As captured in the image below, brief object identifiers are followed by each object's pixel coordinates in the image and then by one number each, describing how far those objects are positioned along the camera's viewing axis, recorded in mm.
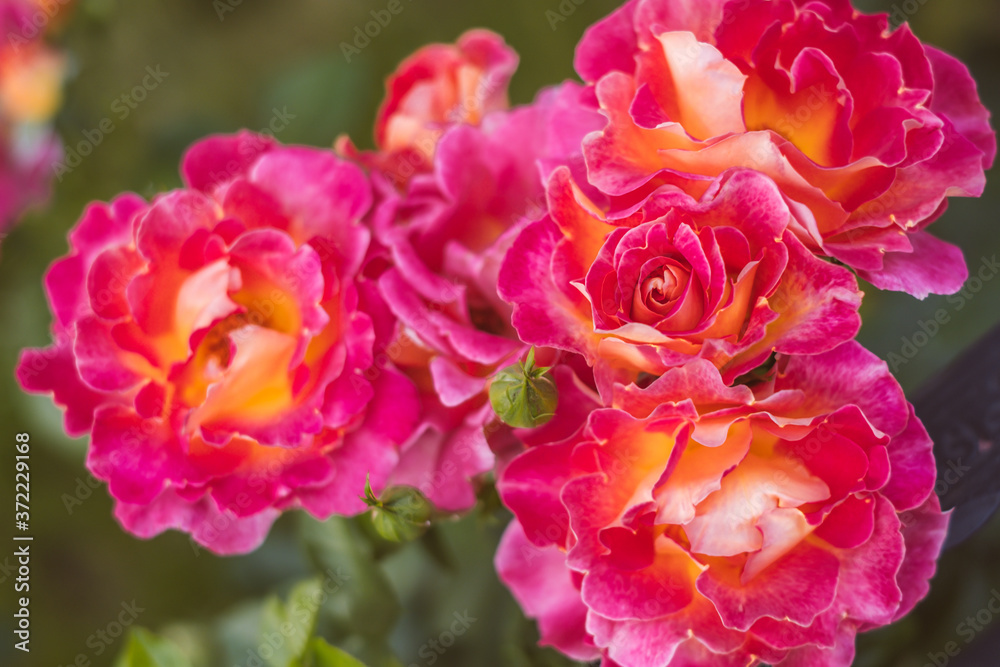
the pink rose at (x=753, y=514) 417
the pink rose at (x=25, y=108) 548
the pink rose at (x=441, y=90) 487
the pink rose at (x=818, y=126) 422
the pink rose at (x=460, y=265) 445
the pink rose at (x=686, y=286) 415
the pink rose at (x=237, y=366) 449
